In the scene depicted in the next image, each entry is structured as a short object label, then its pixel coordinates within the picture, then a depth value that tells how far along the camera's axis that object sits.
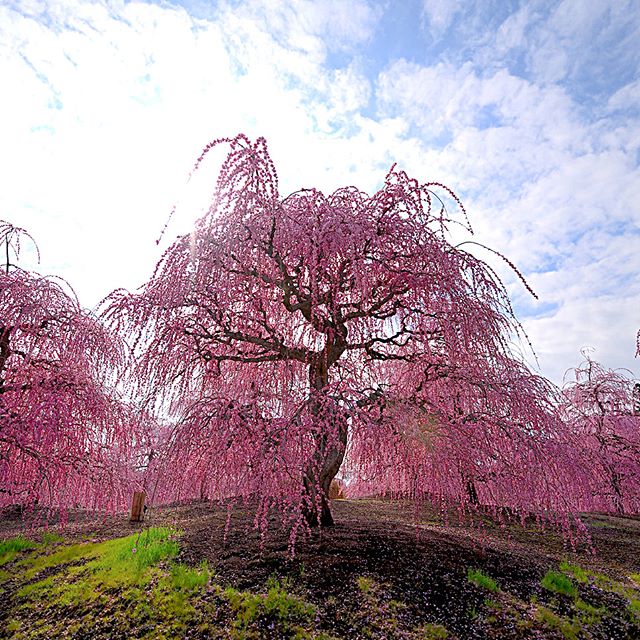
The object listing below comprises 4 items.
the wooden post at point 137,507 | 8.69
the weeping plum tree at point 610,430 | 9.80
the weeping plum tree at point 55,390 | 5.70
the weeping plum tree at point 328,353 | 4.57
